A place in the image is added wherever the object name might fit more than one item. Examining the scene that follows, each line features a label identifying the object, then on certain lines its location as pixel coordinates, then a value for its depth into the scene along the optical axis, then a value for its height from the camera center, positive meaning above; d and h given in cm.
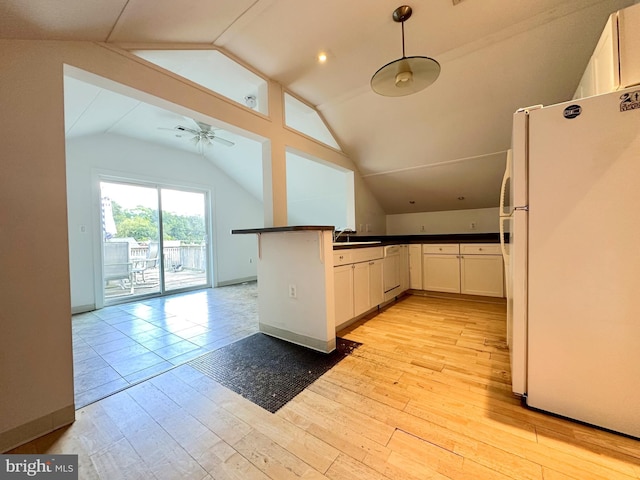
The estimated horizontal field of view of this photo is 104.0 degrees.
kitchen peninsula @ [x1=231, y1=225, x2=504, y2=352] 222 -46
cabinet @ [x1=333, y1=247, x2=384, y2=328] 249 -50
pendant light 171 +116
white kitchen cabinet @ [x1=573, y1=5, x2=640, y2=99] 124 +93
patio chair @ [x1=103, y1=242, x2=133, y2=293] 404 -35
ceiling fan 349 +156
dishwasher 338 -50
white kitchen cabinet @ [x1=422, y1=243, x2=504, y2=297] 359 -54
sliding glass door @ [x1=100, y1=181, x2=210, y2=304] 409 +1
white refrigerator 118 -14
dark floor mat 166 -102
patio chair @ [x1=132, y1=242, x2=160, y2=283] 440 -37
